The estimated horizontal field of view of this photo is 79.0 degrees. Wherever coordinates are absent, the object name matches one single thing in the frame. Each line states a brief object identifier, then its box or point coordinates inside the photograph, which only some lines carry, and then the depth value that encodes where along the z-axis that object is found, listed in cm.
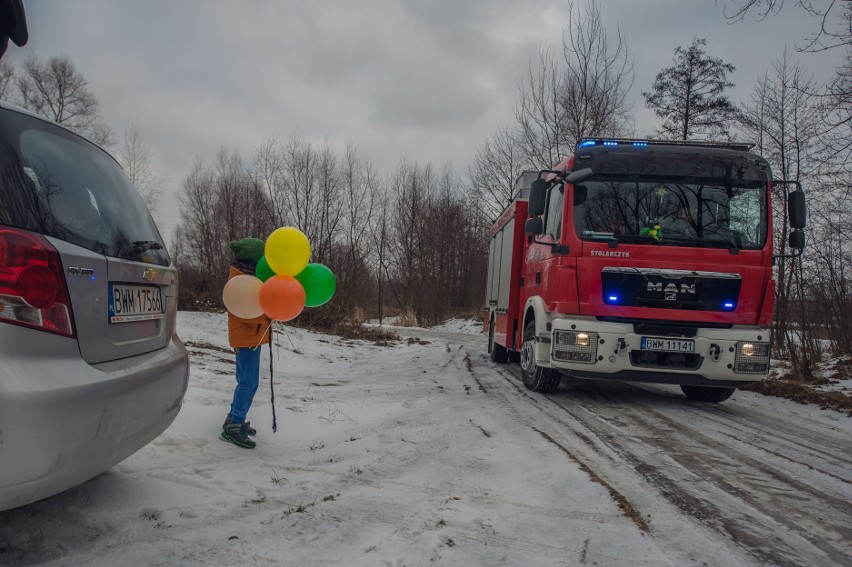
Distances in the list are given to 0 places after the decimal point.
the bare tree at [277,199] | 2120
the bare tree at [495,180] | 2502
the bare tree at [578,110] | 1700
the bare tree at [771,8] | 563
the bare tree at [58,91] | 2331
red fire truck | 565
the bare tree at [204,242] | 1441
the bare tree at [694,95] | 1553
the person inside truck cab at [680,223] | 583
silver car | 175
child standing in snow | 370
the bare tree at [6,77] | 2061
